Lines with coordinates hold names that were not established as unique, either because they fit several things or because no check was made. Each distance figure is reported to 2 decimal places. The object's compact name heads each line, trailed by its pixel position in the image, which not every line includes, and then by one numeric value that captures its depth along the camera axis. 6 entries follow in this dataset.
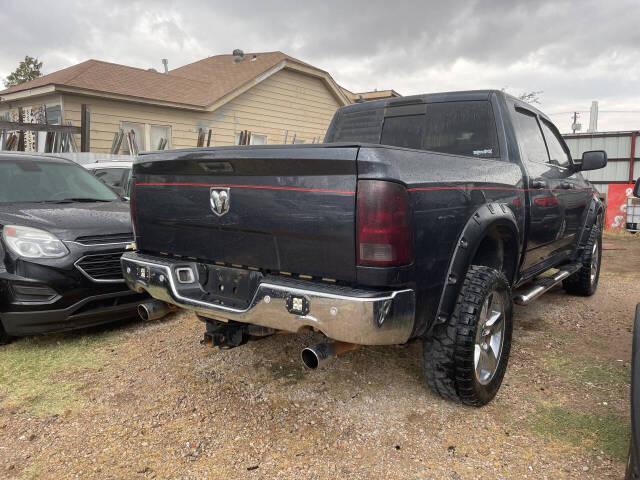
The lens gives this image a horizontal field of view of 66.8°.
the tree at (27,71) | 32.16
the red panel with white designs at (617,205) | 11.98
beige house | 11.26
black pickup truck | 2.18
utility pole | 45.80
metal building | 14.91
